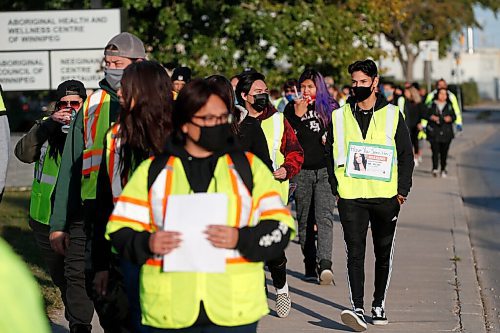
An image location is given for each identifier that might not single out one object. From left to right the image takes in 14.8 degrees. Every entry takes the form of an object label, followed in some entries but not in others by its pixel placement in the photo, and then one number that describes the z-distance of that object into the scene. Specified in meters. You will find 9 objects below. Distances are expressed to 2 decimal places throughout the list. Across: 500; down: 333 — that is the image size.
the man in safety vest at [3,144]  10.83
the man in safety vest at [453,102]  33.66
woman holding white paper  6.57
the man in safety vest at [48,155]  10.94
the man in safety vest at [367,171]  12.77
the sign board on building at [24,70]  29.52
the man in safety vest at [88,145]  8.94
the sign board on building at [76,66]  29.26
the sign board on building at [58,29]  28.83
